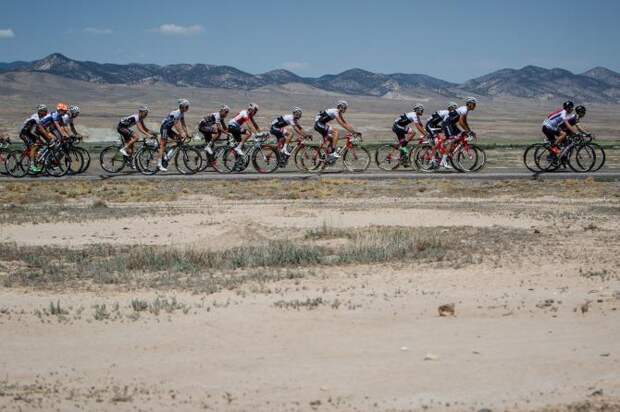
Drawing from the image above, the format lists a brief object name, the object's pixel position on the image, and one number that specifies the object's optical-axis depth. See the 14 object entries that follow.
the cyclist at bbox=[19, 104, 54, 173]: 23.56
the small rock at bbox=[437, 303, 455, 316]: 8.42
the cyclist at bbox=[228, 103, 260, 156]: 23.52
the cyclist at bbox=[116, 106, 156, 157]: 23.38
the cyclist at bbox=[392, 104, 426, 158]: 23.59
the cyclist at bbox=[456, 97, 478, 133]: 23.08
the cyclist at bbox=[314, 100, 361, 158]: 23.38
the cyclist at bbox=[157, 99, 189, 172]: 23.65
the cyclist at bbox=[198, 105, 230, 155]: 23.84
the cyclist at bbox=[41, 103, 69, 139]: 23.39
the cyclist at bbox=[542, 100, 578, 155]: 22.48
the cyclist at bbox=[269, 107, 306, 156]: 23.44
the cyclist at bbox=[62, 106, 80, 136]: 23.50
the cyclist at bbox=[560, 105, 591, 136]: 22.28
